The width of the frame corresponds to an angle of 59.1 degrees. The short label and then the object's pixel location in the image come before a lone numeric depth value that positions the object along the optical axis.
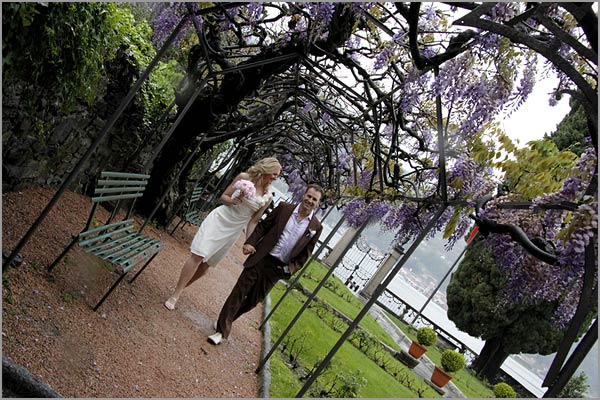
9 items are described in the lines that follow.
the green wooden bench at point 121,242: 3.44
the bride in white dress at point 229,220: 4.59
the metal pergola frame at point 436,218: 1.56
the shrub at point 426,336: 10.62
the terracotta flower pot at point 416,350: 10.65
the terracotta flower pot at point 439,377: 9.71
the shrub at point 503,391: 10.48
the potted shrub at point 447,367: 9.52
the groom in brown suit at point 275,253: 4.55
